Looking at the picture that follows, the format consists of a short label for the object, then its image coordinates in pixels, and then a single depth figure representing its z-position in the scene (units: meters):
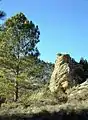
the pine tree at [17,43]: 15.59
